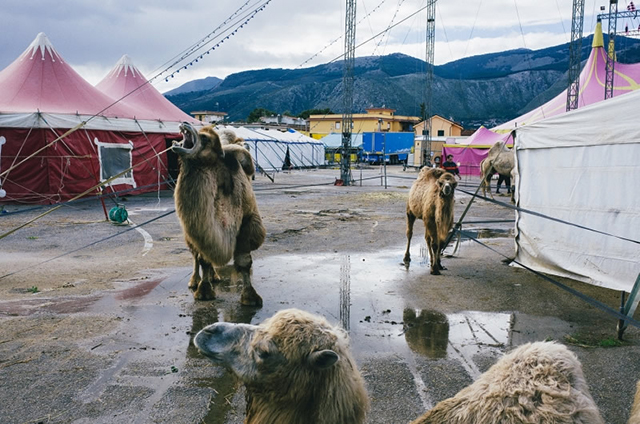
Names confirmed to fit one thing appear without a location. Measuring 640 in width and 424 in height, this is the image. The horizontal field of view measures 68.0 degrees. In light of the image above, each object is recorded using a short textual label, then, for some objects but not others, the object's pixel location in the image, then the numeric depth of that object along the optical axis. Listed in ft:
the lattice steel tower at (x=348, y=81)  91.09
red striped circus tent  53.16
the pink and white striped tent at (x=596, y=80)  81.15
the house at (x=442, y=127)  224.33
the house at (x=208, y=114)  233.35
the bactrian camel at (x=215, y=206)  17.53
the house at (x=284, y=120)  259.80
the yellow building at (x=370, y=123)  237.45
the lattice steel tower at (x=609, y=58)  80.38
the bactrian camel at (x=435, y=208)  26.03
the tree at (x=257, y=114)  281.50
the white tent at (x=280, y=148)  111.20
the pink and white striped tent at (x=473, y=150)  104.53
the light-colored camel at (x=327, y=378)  6.49
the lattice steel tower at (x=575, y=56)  82.33
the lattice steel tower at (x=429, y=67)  125.29
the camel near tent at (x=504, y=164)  67.36
